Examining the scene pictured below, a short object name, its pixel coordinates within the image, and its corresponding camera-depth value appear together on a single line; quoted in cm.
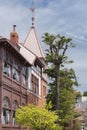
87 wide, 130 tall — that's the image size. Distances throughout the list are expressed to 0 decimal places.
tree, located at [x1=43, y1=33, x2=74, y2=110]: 5556
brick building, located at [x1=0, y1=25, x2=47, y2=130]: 4523
